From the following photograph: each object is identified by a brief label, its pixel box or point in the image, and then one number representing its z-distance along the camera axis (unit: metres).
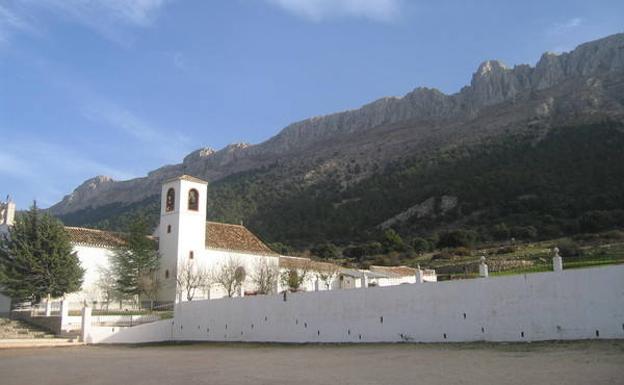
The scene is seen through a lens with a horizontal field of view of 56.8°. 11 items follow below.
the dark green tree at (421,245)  54.06
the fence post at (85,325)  27.03
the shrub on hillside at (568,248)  28.56
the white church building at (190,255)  35.59
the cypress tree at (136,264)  35.56
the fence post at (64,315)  27.75
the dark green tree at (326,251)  57.72
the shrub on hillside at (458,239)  51.12
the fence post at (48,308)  29.79
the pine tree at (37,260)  30.73
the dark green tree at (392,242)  55.25
